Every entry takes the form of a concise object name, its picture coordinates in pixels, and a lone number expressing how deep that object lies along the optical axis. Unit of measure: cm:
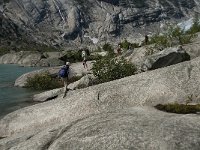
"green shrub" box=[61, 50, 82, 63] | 5509
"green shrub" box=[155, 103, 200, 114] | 898
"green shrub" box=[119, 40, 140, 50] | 4925
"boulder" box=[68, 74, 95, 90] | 1939
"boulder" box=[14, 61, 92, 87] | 2829
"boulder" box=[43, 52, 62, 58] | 7059
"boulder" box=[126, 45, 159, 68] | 2506
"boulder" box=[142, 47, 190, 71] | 1794
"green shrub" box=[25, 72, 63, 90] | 2612
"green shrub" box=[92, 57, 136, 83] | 1908
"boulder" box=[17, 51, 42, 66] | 6182
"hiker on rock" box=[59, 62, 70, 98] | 1448
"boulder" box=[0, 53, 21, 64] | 7271
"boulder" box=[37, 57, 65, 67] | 5627
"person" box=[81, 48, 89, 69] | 2788
